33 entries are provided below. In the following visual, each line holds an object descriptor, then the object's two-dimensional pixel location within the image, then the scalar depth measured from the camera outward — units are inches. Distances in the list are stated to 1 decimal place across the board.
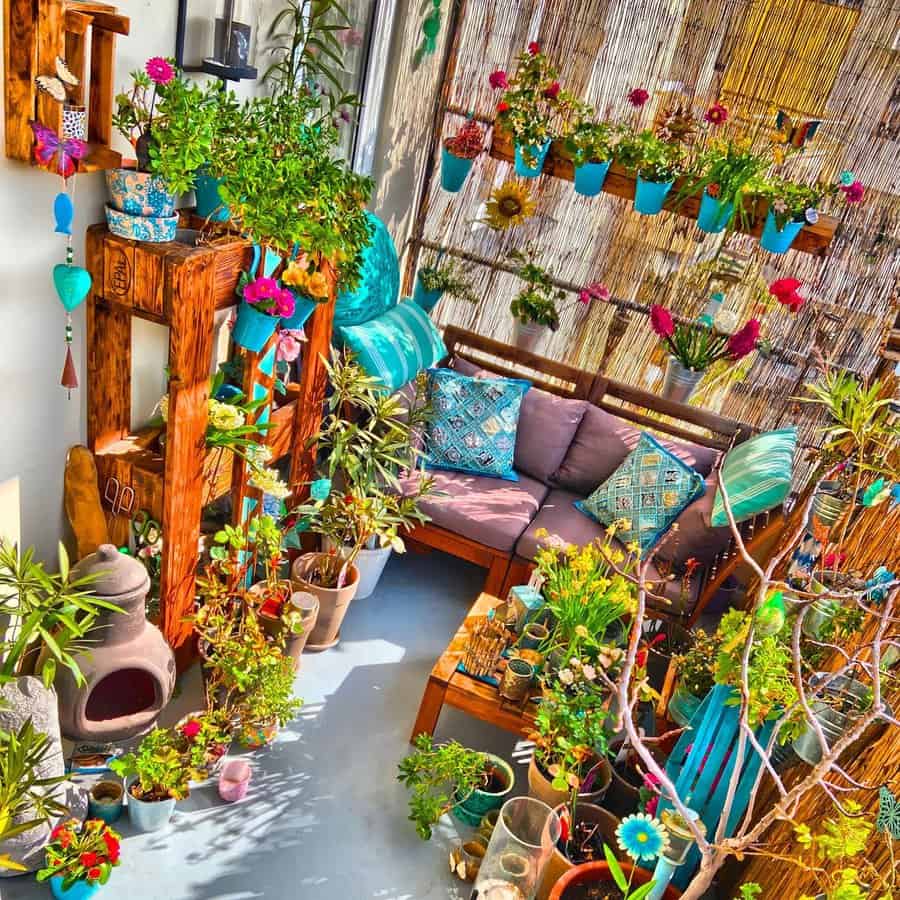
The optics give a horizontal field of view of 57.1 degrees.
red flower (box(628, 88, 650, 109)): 144.9
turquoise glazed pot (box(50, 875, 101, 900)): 80.2
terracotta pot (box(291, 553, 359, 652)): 118.4
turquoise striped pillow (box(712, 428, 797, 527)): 121.7
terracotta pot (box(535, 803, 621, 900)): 89.1
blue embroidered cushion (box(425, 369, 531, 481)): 146.7
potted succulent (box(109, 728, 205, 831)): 89.0
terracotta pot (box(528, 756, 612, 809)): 95.3
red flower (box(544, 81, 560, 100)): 142.7
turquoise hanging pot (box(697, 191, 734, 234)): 133.5
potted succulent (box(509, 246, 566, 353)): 162.1
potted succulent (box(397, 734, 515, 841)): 96.3
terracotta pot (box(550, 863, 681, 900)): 84.8
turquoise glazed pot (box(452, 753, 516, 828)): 98.8
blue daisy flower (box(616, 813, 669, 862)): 74.5
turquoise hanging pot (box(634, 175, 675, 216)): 135.5
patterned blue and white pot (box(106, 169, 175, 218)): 80.5
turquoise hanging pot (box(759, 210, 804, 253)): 131.6
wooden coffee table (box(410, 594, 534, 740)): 103.3
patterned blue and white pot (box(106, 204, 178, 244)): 82.4
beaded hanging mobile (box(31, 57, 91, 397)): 69.5
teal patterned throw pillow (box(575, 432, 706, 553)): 135.9
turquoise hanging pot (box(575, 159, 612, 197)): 139.1
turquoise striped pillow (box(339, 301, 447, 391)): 132.5
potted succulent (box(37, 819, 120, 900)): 79.5
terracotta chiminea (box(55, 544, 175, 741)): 84.7
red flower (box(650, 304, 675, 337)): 148.7
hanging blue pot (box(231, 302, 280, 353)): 95.2
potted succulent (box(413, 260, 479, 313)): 166.6
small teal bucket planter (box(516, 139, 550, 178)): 141.4
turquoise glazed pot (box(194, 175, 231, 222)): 94.4
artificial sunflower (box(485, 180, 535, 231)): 156.3
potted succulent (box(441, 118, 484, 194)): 149.6
